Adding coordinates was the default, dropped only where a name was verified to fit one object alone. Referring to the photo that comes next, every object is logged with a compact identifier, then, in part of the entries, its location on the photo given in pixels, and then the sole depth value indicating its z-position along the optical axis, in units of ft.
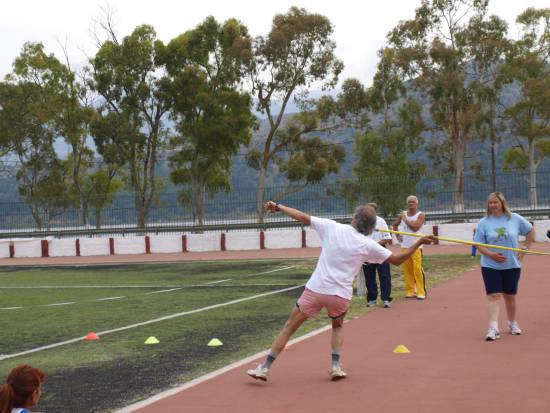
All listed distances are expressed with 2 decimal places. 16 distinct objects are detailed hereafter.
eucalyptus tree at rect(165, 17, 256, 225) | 172.76
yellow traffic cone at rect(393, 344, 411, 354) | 29.65
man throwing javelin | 24.44
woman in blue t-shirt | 31.01
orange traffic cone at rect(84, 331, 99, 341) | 35.91
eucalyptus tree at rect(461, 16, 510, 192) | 186.91
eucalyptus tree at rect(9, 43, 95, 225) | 203.82
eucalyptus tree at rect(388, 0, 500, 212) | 184.44
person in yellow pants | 45.80
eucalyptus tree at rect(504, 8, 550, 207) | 191.21
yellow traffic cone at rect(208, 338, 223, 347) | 32.70
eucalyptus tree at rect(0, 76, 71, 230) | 202.69
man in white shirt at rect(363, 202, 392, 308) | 43.20
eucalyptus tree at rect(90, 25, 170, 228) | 178.09
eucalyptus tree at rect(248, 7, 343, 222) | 180.34
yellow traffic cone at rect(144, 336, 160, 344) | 33.91
